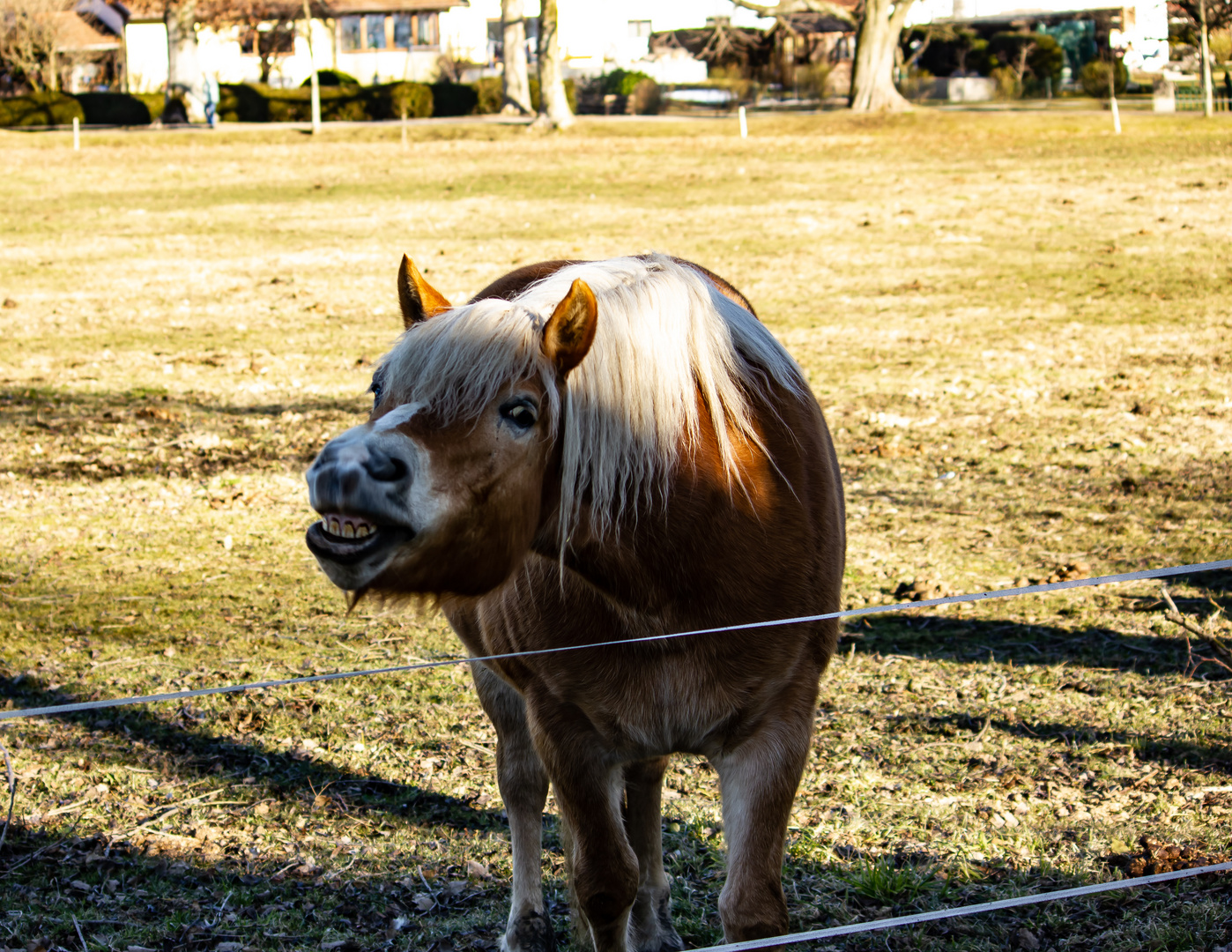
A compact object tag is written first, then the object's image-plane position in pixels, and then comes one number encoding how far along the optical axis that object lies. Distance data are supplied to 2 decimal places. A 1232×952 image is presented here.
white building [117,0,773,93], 57.56
